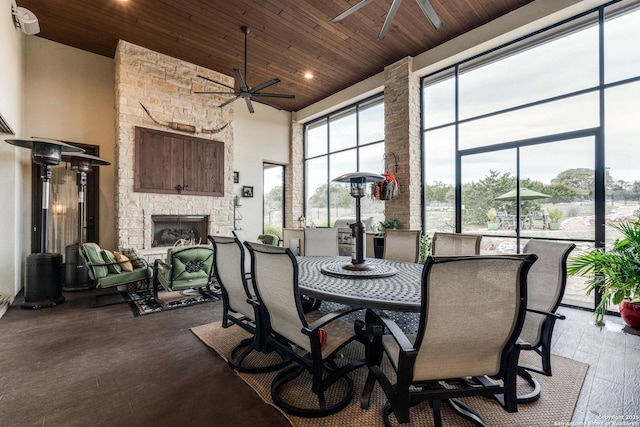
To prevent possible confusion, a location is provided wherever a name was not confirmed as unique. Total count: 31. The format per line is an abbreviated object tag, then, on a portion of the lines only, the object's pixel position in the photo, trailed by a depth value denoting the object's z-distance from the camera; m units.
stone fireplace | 4.90
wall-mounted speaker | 3.58
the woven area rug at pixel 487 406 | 1.68
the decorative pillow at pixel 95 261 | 3.66
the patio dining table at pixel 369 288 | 1.61
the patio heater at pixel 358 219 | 2.32
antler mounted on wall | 5.16
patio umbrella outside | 4.12
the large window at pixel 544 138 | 3.53
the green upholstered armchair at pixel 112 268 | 3.68
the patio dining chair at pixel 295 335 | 1.61
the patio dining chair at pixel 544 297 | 1.83
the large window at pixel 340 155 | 6.38
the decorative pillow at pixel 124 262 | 3.91
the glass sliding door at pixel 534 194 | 3.74
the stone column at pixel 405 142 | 5.29
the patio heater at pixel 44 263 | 3.57
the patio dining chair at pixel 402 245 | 3.19
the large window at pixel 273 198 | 7.77
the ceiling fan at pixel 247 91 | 4.29
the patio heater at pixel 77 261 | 4.44
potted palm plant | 2.82
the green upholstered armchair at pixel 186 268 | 3.61
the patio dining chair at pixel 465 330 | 1.25
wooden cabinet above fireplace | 5.12
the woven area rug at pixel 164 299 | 3.64
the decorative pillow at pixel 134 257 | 4.08
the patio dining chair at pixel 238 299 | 2.05
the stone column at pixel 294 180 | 7.93
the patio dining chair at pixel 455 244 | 2.67
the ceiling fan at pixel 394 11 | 2.81
